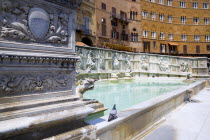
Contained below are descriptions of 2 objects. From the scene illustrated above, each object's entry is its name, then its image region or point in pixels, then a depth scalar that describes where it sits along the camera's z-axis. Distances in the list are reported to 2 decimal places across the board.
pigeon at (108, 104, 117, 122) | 2.71
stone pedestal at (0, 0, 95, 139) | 1.61
